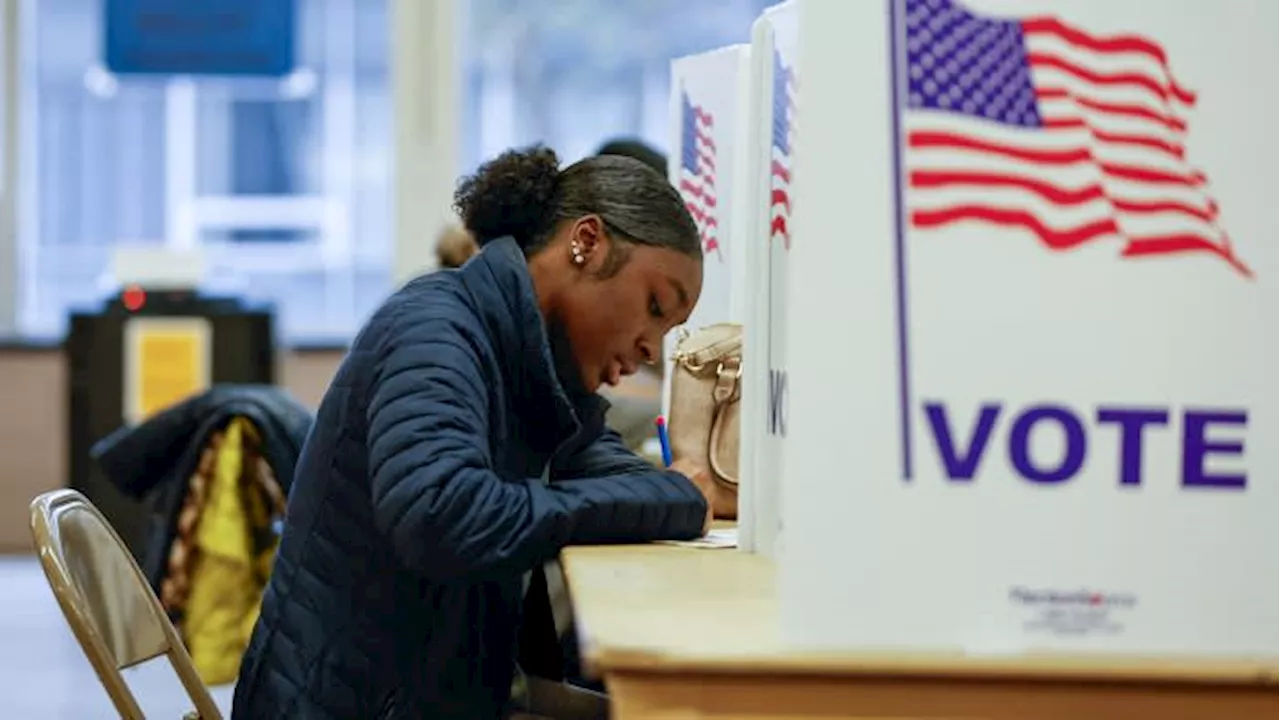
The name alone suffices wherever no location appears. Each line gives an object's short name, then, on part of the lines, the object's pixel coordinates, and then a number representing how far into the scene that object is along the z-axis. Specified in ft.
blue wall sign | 49.33
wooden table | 9.63
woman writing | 13.30
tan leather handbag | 17.07
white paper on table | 14.61
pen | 17.52
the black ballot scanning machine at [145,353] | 43.38
